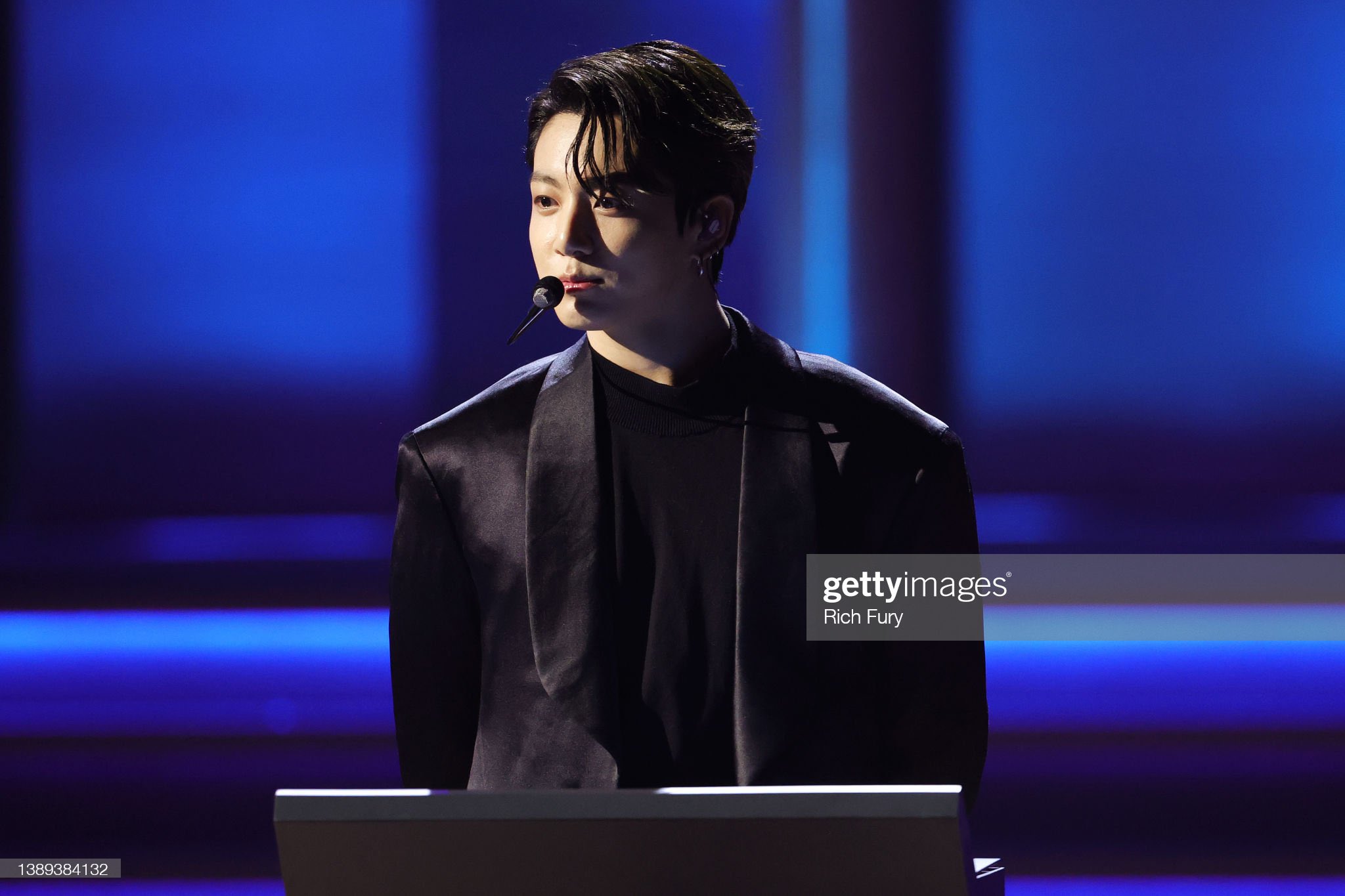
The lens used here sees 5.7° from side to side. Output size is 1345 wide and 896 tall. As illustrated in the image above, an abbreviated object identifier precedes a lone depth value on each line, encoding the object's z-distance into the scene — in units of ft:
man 36.78
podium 35.11
